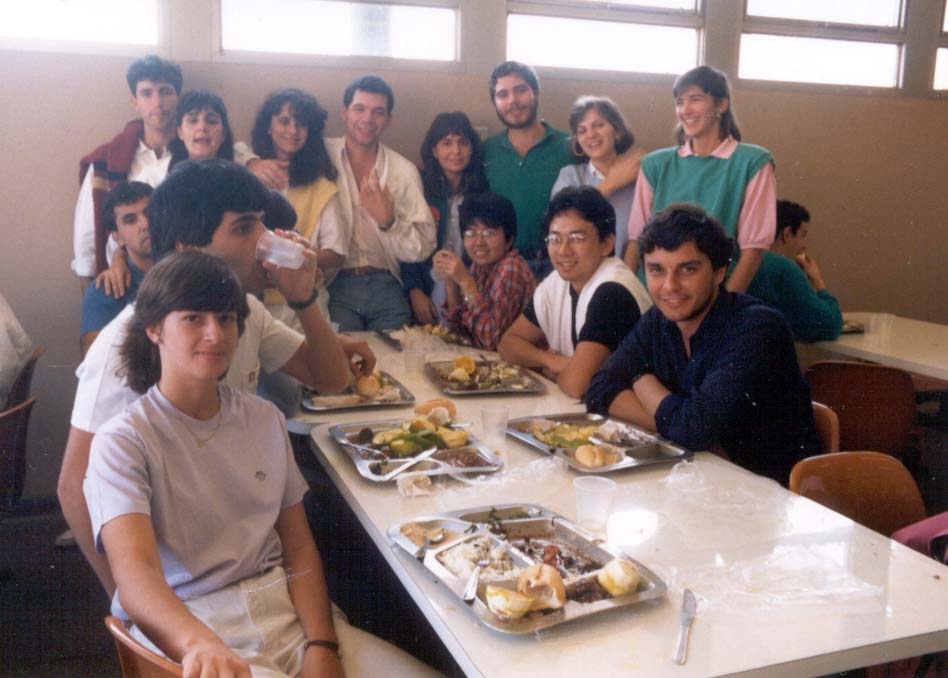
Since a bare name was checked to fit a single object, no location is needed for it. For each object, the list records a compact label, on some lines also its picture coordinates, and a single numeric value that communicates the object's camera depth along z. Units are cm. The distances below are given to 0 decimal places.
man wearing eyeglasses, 252
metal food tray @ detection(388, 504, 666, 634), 114
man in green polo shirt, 377
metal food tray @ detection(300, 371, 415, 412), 222
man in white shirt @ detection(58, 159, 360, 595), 157
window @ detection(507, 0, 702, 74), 431
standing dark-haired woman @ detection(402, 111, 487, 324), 362
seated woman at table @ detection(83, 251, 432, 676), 138
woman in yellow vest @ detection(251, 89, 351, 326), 341
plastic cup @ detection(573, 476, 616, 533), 147
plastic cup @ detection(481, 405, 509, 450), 197
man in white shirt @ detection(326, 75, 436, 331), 351
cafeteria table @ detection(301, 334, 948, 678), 108
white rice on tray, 127
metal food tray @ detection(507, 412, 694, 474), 177
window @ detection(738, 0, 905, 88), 475
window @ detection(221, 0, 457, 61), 387
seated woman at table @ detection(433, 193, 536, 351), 314
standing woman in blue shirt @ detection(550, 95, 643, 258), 352
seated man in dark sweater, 195
